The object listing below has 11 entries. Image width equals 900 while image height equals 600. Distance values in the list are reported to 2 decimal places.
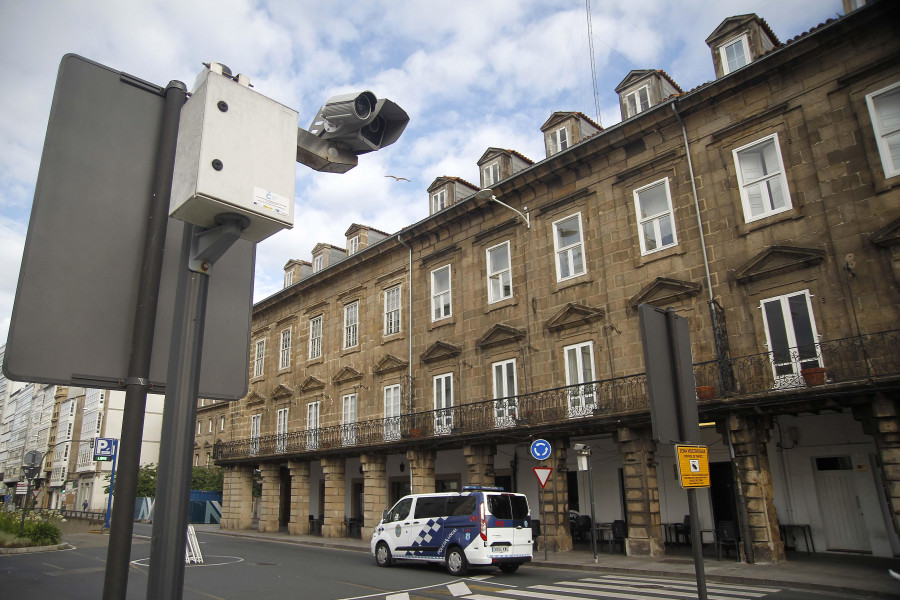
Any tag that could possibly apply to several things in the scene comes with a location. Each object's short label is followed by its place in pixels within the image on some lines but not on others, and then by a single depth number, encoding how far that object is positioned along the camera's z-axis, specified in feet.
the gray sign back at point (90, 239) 7.10
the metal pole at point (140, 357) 6.85
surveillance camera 9.26
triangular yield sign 60.59
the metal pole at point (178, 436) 6.65
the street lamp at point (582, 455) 61.16
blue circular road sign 60.74
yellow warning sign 18.44
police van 51.49
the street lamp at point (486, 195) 73.26
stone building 52.01
